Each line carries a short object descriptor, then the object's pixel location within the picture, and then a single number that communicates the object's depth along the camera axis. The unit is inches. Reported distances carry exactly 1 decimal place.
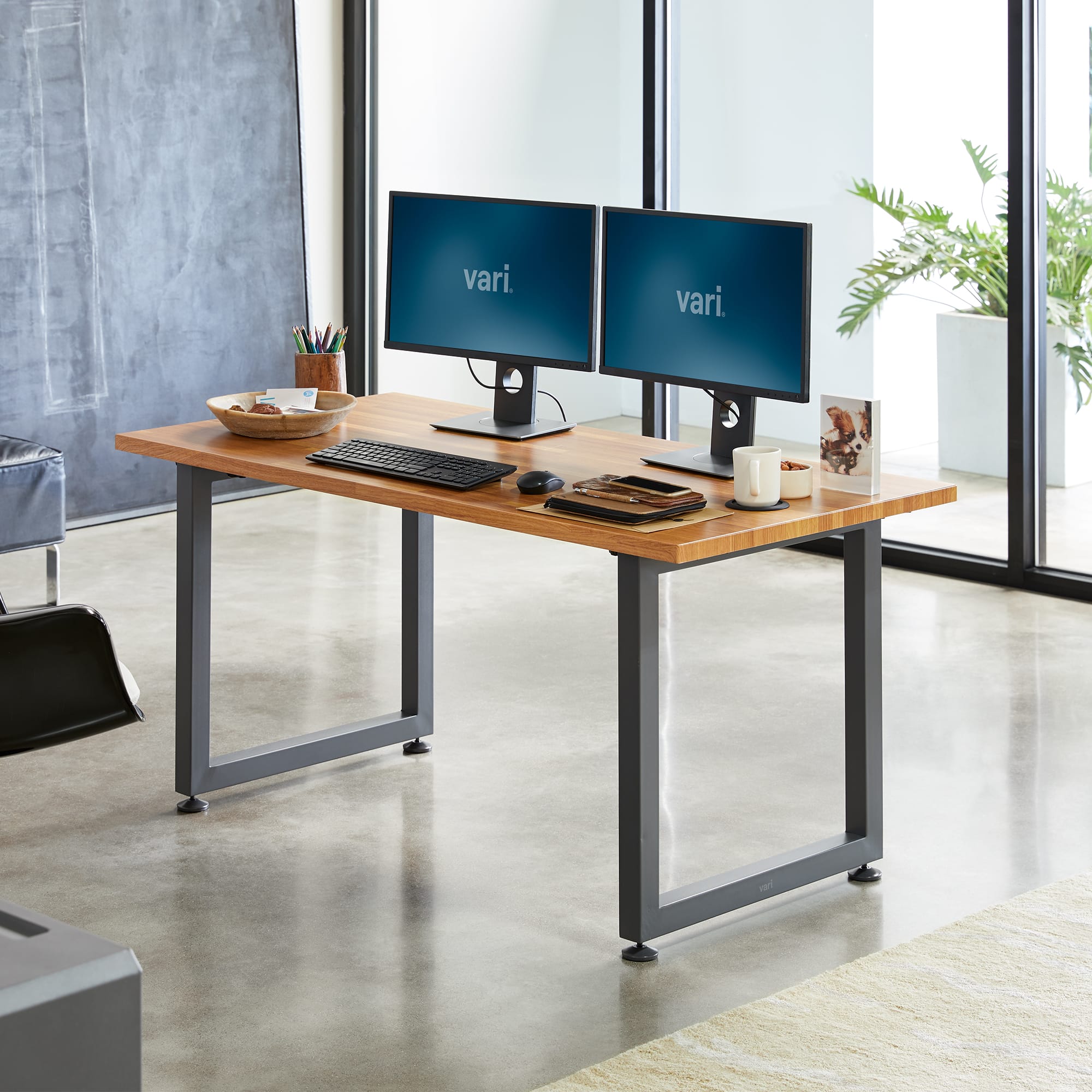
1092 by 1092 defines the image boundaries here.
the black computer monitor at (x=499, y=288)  253.4
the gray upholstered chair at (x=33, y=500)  351.6
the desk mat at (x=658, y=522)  200.7
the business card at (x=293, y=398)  266.8
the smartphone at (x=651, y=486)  210.9
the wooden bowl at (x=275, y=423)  253.3
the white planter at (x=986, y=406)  383.2
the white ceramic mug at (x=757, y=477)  209.1
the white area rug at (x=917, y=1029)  173.2
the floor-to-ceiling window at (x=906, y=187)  378.3
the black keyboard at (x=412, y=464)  225.0
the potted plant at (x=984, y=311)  376.0
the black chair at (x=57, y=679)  157.6
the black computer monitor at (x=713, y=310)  225.6
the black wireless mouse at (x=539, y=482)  218.4
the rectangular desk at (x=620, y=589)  201.7
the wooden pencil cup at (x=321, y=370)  276.6
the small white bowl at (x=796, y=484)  216.5
